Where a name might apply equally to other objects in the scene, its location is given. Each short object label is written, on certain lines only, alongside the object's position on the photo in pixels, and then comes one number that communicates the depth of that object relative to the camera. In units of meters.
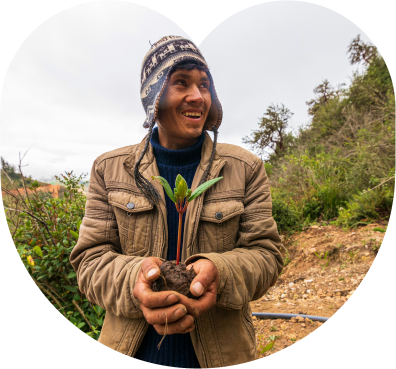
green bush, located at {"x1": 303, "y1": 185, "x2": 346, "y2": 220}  2.74
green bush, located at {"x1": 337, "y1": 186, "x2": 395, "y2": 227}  1.83
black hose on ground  1.84
